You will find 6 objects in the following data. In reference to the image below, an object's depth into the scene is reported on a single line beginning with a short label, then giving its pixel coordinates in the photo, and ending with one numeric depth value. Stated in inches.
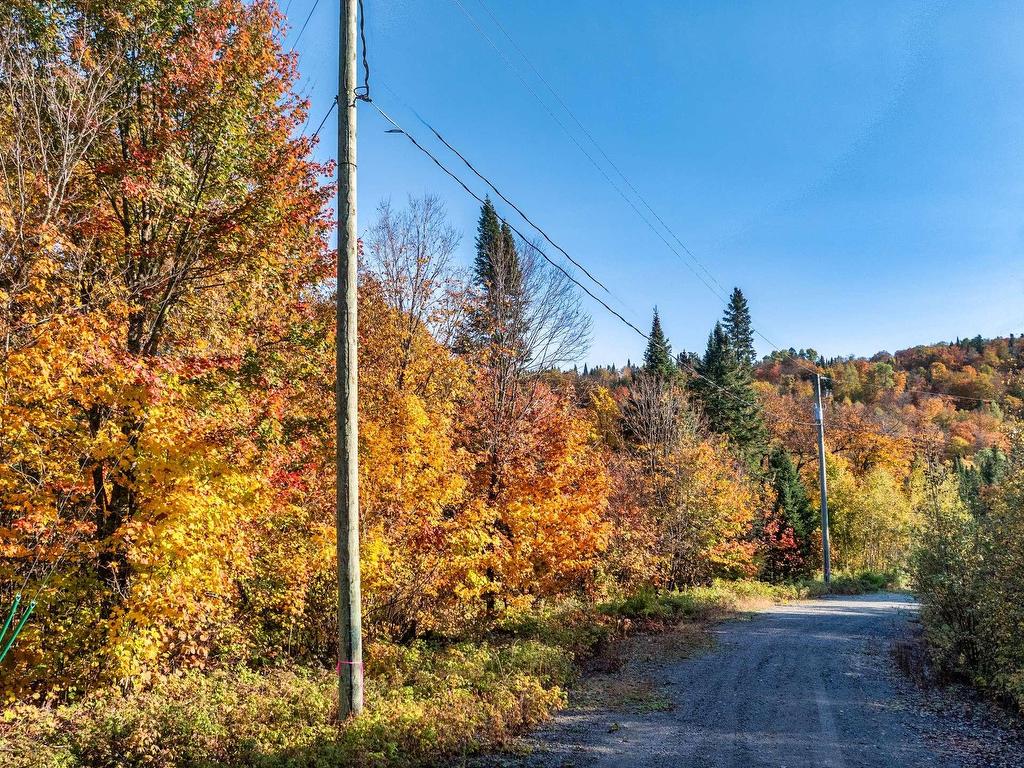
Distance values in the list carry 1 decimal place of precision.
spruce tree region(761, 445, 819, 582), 1364.4
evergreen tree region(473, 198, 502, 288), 652.1
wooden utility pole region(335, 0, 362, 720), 262.8
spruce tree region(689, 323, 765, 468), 1633.9
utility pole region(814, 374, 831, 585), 1075.9
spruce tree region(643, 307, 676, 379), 1558.3
